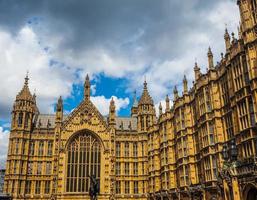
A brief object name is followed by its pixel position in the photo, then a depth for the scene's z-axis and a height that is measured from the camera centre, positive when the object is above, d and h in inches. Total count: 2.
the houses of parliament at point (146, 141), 1499.8 +389.3
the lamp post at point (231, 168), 1209.4 +98.5
